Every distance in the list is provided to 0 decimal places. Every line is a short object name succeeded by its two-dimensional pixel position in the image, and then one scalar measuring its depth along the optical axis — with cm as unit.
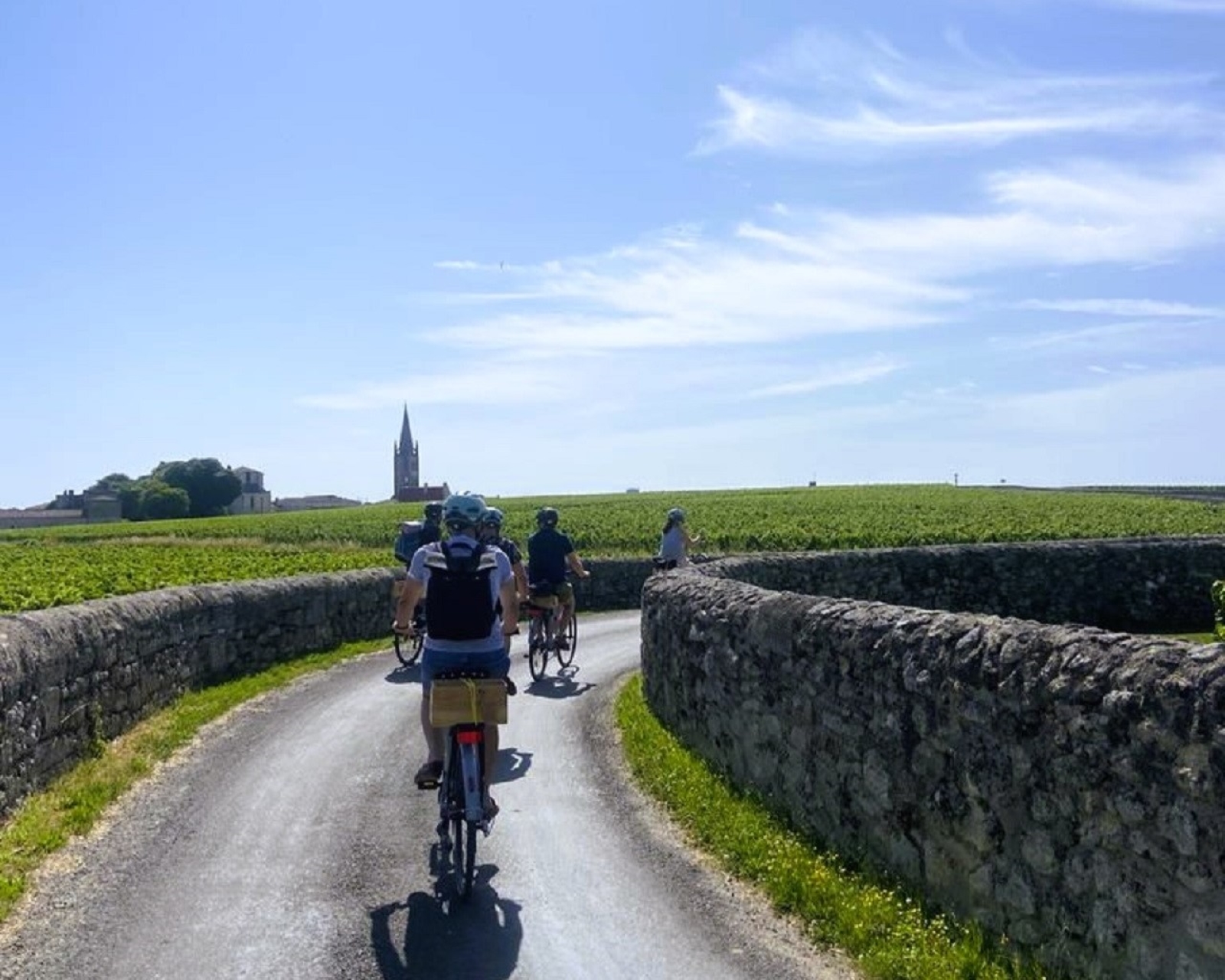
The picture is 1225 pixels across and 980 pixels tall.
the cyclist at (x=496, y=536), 1109
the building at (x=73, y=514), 13925
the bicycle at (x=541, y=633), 1684
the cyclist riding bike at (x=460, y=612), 795
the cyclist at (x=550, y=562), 1688
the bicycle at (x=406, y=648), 1755
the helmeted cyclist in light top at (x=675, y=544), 1862
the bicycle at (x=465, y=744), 754
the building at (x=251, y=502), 15498
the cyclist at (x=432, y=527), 1720
